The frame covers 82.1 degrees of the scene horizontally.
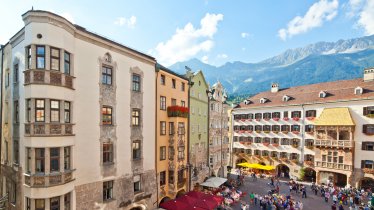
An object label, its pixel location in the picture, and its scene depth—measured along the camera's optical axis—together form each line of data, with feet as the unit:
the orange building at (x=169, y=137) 85.51
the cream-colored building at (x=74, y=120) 48.08
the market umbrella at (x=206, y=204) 73.97
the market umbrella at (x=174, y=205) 71.10
